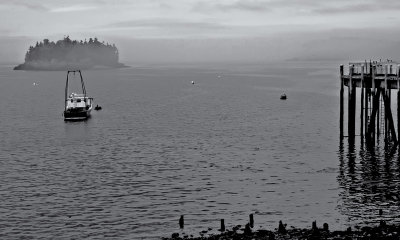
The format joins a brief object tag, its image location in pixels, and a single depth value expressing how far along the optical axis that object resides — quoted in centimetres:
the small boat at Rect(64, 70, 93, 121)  10200
